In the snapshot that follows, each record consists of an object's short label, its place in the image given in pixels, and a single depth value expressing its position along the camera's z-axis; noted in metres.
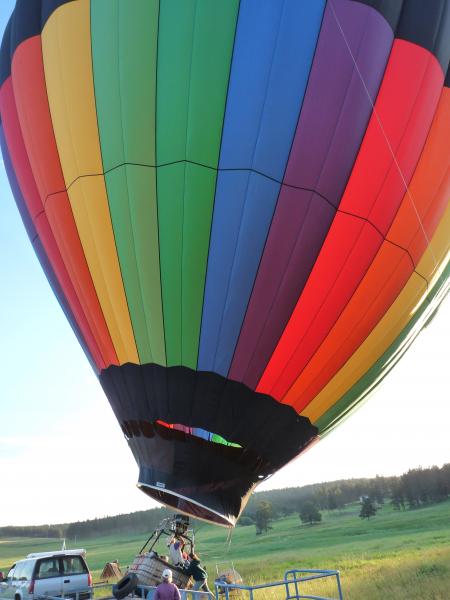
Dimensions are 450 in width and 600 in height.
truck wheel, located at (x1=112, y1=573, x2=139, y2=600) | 7.25
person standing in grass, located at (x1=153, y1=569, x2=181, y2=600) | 6.04
